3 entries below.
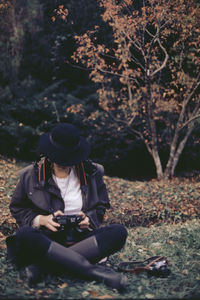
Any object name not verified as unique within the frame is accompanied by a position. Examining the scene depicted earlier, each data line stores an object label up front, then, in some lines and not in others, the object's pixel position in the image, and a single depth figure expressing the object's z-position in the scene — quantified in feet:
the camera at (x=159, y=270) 11.20
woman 9.95
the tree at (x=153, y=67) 26.71
